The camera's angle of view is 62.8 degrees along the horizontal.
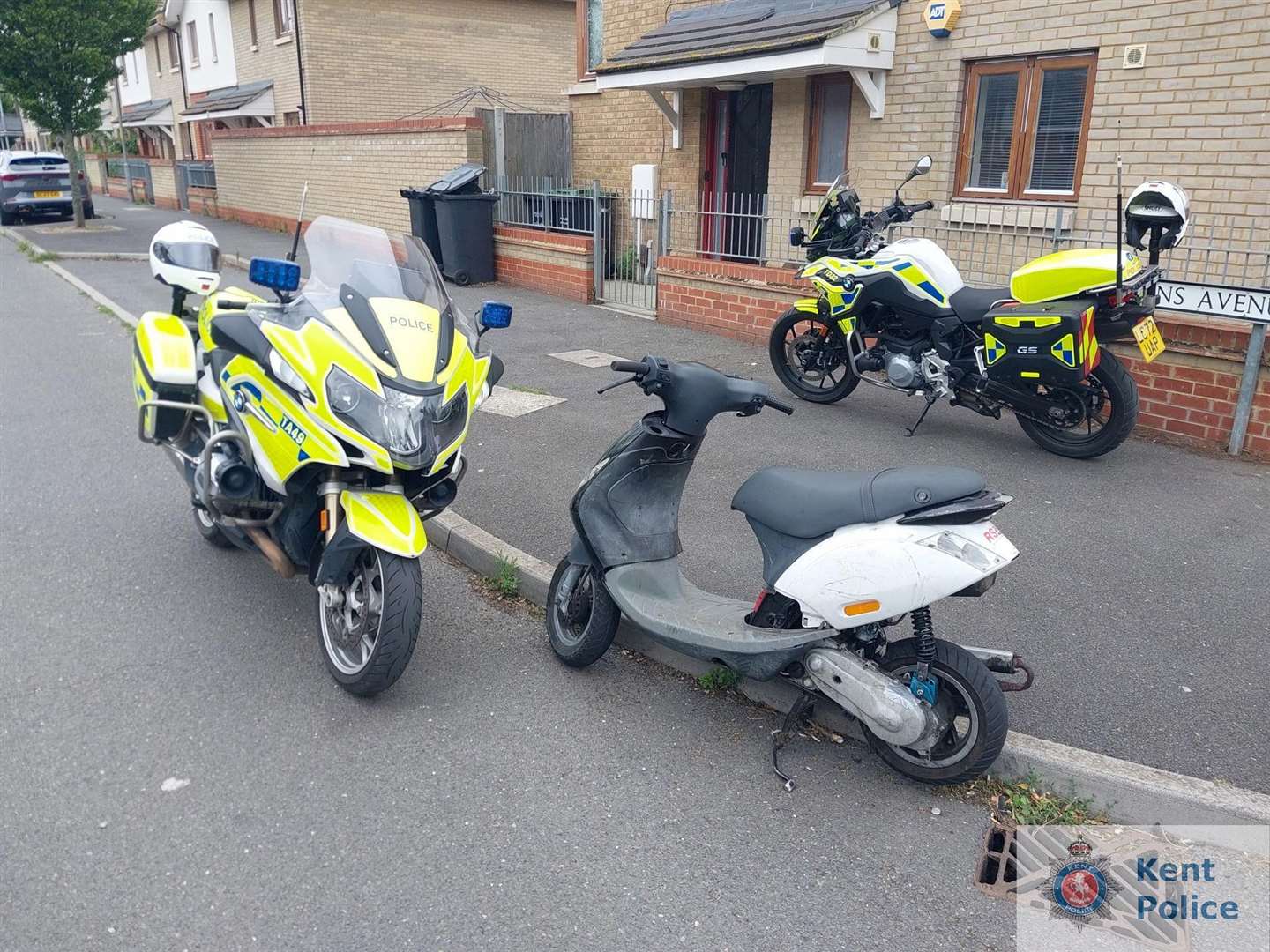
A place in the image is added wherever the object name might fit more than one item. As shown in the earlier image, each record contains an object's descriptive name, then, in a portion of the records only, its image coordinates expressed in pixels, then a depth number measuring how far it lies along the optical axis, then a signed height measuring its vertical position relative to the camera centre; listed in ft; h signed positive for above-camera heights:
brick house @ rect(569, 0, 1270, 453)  26.45 +1.13
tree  68.23 +6.60
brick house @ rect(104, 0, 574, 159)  77.15 +7.79
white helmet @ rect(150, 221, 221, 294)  16.63 -1.57
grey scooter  10.21 -4.78
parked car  77.87 -2.00
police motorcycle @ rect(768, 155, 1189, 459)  20.16 -3.29
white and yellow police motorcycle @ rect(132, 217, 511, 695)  11.72 -2.95
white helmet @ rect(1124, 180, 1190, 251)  19.86 -0.87
